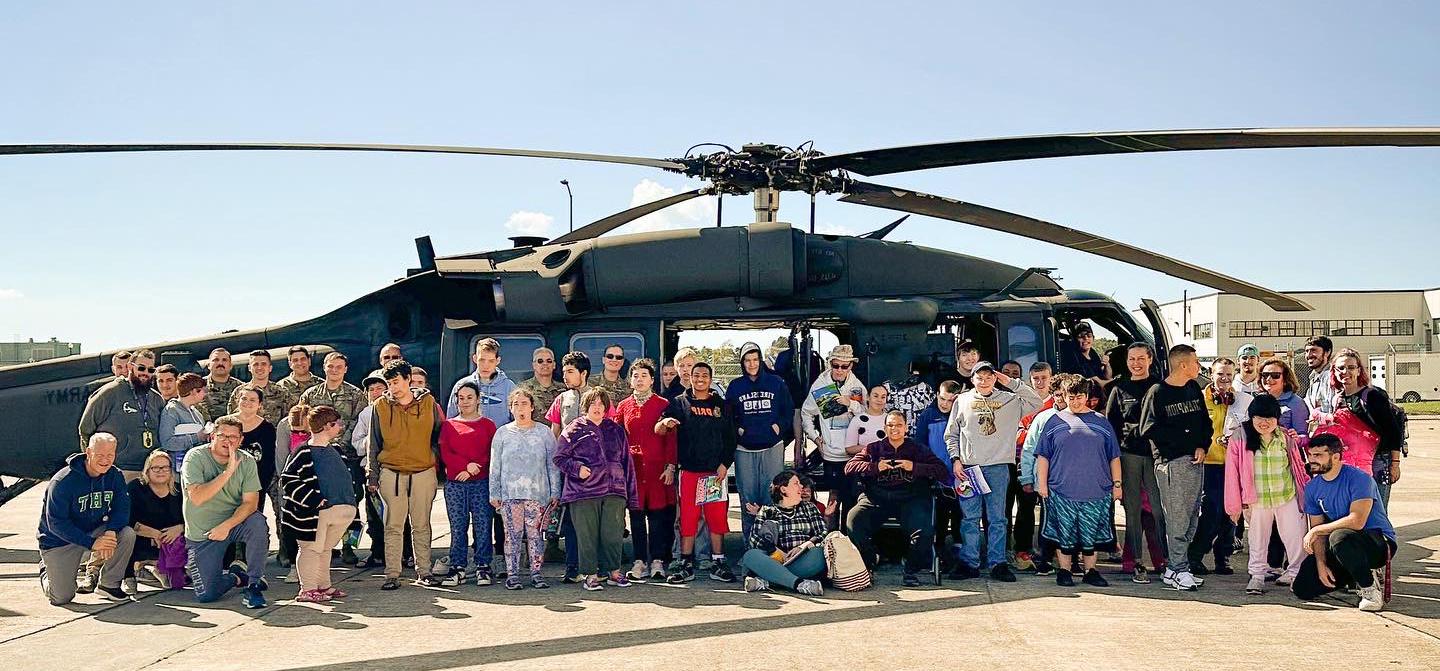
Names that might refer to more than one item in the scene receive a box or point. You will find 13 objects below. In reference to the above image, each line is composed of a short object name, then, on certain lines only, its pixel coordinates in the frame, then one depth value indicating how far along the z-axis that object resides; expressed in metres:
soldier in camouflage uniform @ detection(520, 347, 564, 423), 8.61
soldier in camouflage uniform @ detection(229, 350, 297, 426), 8.77
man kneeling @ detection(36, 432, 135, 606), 7.42
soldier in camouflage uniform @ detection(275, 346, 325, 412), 9.09
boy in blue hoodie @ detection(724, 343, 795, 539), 8.26
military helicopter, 9.49
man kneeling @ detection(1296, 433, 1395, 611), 6.83
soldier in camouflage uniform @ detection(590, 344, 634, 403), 8.63
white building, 60.09
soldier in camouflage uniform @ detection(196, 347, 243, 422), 8.99
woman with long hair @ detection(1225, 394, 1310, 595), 7.42
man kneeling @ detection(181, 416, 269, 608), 7.41
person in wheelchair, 7.95
